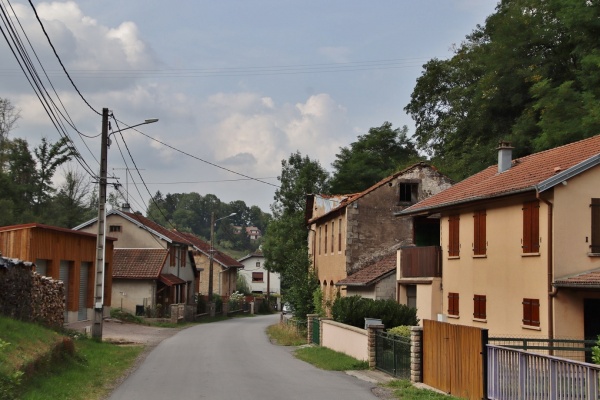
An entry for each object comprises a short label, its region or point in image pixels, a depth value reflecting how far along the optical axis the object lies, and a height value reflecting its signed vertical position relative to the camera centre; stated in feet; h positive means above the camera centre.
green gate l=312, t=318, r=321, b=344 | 103.67 -5.77
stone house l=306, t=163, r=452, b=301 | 129.29 +10.95
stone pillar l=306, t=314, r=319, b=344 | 110.52 -5.21
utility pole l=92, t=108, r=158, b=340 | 92.32 +5.13
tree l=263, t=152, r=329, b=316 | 220.84 +22.30
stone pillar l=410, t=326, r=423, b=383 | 61.98 -5.06
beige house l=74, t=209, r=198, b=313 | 170.91 +4.78
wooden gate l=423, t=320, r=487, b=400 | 50.26 -4.63
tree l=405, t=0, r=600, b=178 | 126.52 +39.53
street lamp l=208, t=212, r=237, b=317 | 200.21 +2.13
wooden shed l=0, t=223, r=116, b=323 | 101.30 +3.69
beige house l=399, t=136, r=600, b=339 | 72.74 +4.31
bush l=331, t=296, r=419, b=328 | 90.27 -2.68
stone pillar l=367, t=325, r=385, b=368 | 73.10 -4.79
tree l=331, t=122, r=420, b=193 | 220.02 +35.76
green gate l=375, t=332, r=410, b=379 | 64.83 -5.53
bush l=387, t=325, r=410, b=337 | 78.37 -4.10
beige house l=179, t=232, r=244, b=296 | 273.54 +5.47
